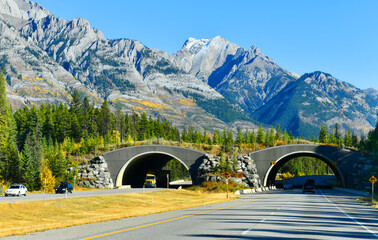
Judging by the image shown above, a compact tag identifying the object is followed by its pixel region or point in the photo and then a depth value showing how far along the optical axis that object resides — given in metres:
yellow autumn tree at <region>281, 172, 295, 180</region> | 160.60
